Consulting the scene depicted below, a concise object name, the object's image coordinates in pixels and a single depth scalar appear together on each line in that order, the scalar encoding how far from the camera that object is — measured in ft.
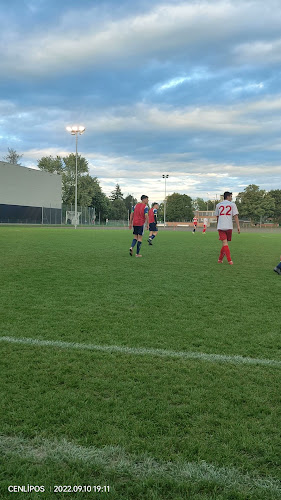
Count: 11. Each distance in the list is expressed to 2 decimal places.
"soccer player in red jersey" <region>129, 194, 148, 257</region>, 36.78
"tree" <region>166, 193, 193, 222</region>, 389.19
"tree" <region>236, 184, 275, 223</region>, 303.07
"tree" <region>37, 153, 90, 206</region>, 257.34
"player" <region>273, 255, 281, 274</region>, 28.73
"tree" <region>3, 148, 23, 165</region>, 243.40
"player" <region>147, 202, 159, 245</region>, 60.13
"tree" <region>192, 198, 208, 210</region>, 564.43
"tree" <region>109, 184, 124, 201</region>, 427.74
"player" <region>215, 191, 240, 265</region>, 33.45
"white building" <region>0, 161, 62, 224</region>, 148.25
